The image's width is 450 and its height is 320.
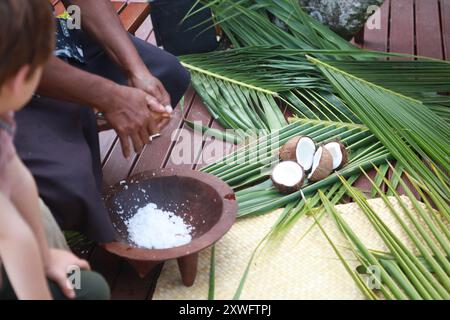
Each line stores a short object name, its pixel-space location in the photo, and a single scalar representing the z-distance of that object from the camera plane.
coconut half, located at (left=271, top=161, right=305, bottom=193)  1.93
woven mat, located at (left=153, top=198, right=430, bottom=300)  1.63
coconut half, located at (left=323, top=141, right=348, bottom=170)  2.04
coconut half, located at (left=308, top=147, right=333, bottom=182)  1.98
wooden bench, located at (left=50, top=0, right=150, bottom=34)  2.45
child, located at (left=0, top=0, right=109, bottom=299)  0.90
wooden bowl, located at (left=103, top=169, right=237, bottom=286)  1.54
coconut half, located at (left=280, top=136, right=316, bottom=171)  2.05
